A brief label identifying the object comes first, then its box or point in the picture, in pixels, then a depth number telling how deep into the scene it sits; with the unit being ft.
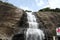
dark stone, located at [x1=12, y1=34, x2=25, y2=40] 41.92
